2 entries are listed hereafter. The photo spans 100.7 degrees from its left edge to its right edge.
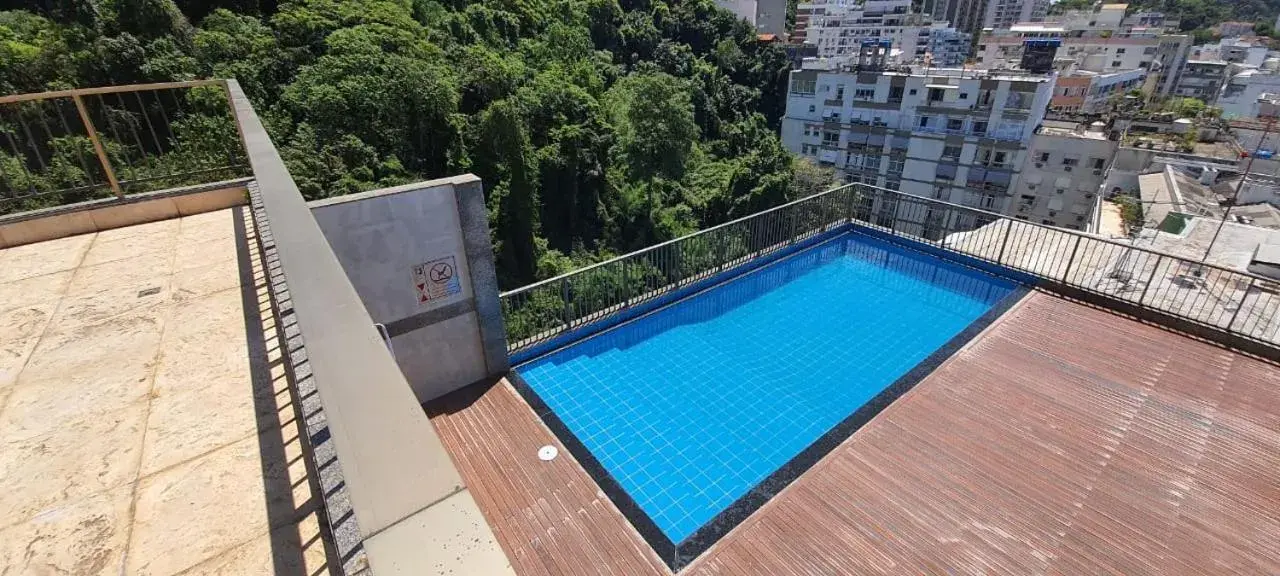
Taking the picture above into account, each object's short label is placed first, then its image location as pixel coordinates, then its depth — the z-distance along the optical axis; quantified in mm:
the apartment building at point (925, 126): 26609
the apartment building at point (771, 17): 72375
